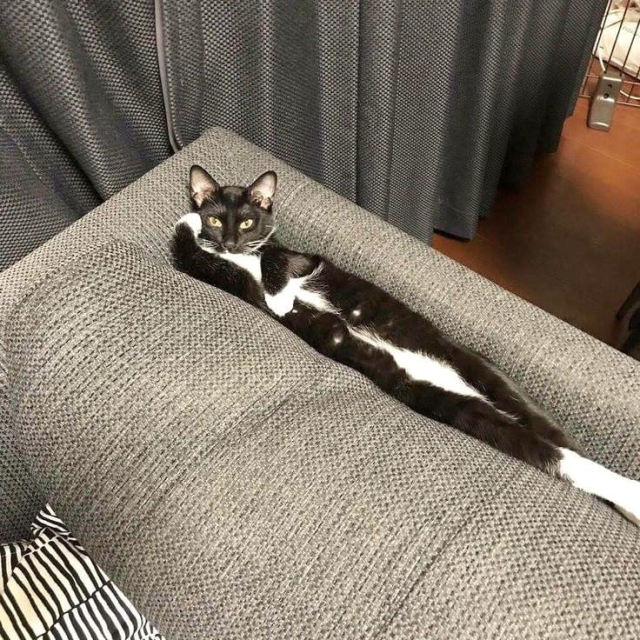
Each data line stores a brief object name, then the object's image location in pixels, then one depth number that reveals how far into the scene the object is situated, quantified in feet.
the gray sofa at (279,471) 1.88
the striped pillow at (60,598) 2.13
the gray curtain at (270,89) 3.23
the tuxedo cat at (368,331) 2.63
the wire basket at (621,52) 7.75
